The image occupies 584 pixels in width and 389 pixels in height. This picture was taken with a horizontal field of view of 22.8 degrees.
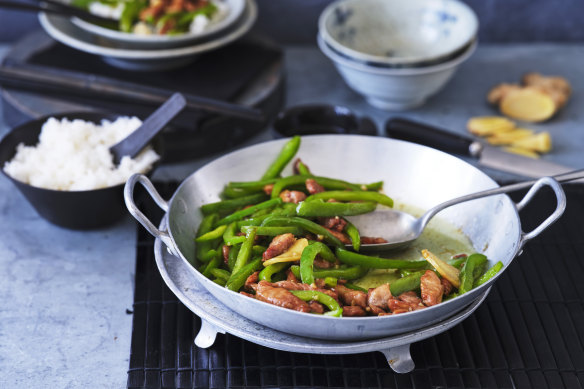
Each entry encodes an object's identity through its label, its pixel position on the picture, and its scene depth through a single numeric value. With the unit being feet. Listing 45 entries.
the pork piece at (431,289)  3.85
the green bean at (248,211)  4.09
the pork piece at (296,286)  3.86
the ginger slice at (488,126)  4.79
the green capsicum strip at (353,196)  4.15
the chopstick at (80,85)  4.51
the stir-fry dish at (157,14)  4.73
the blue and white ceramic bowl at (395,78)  4.70
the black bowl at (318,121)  4.55
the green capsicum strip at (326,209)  4.04
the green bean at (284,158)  4.26
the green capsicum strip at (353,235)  4.03
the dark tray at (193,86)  4.59
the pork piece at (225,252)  4.01
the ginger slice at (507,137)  4.76
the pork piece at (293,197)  4.14
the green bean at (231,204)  4.13
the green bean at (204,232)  4.04
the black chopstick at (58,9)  4.68
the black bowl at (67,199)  4.19
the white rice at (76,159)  4.23
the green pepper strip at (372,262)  3.97
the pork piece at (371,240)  4.10
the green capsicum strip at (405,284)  3.89
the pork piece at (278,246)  3.94
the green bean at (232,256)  3.98
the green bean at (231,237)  3.98
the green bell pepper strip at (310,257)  3.88
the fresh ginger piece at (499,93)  4.95
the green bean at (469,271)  3.90
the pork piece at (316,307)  3.80
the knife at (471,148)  4.52
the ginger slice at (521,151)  4.70
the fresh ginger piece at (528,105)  4.88
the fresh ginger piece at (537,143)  4.70
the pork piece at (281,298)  3.79
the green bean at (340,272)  3.93
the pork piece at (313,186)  4.19
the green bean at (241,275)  3.89
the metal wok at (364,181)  3.75
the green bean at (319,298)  3.80
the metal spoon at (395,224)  4.07
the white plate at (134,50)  4.64
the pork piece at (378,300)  3.85
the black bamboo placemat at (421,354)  3.88
